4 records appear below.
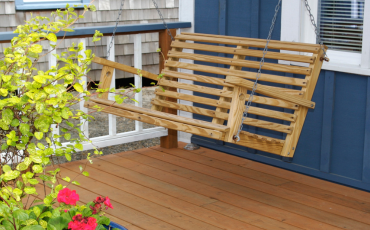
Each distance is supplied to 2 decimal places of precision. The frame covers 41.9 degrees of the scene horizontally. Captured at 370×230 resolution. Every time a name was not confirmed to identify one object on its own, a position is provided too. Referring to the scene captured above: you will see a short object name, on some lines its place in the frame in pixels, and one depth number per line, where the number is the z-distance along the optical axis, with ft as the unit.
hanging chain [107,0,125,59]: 11.33
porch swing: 8.23
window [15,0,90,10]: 19.63
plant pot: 6.23
